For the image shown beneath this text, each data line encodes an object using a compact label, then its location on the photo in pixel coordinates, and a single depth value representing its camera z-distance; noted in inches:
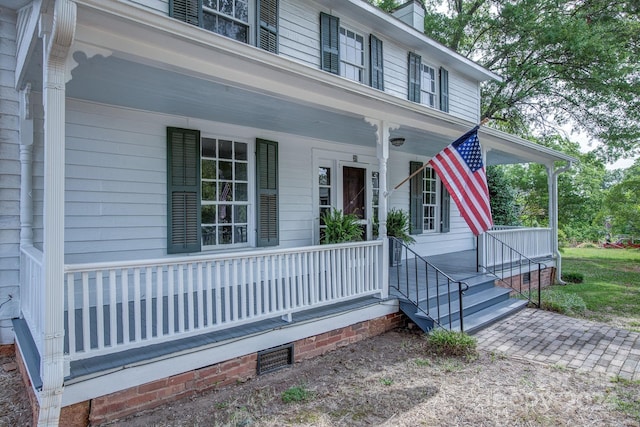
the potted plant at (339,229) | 244.8
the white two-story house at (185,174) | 106.7
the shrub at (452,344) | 170.1
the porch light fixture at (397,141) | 253.9
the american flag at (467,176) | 176.9
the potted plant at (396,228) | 286.5
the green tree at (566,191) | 623.8
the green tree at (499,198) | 485.1
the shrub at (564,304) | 244.7
